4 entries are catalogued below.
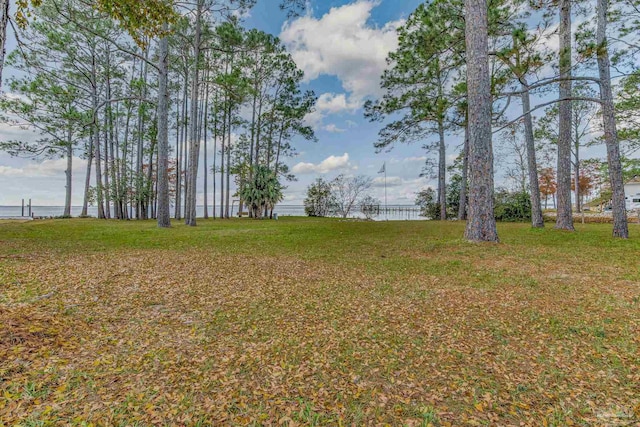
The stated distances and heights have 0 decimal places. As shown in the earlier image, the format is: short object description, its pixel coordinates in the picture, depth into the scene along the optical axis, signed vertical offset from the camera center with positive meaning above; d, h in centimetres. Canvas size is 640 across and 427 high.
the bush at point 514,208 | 1568 +72
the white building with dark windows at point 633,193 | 2648 +271
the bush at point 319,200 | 2198 +164
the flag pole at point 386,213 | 2198 +67
